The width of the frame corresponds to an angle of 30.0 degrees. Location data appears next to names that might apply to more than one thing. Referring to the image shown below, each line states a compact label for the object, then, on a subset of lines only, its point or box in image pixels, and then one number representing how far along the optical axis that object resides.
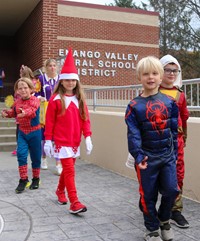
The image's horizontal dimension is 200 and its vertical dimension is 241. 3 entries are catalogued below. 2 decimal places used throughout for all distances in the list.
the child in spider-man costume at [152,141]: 3.22
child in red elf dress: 4.32
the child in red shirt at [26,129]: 5.29
